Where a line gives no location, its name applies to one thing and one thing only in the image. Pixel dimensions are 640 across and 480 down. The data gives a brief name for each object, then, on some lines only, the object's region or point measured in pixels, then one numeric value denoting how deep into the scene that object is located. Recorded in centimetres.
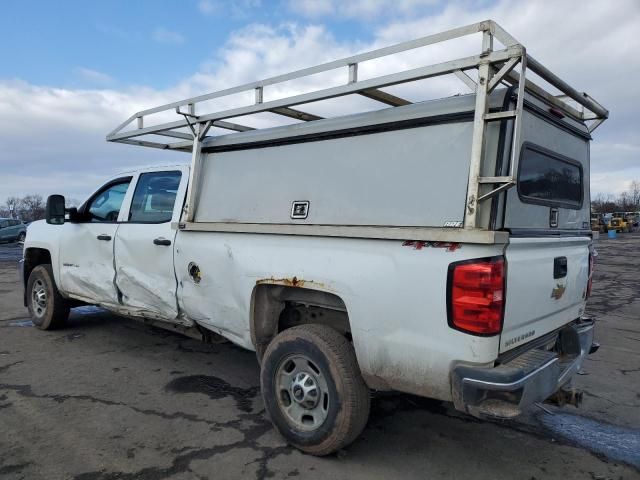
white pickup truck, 261
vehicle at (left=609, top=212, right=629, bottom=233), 5090
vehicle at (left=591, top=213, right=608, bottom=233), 4754
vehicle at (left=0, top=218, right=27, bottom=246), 2643
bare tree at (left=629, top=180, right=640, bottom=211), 10271
